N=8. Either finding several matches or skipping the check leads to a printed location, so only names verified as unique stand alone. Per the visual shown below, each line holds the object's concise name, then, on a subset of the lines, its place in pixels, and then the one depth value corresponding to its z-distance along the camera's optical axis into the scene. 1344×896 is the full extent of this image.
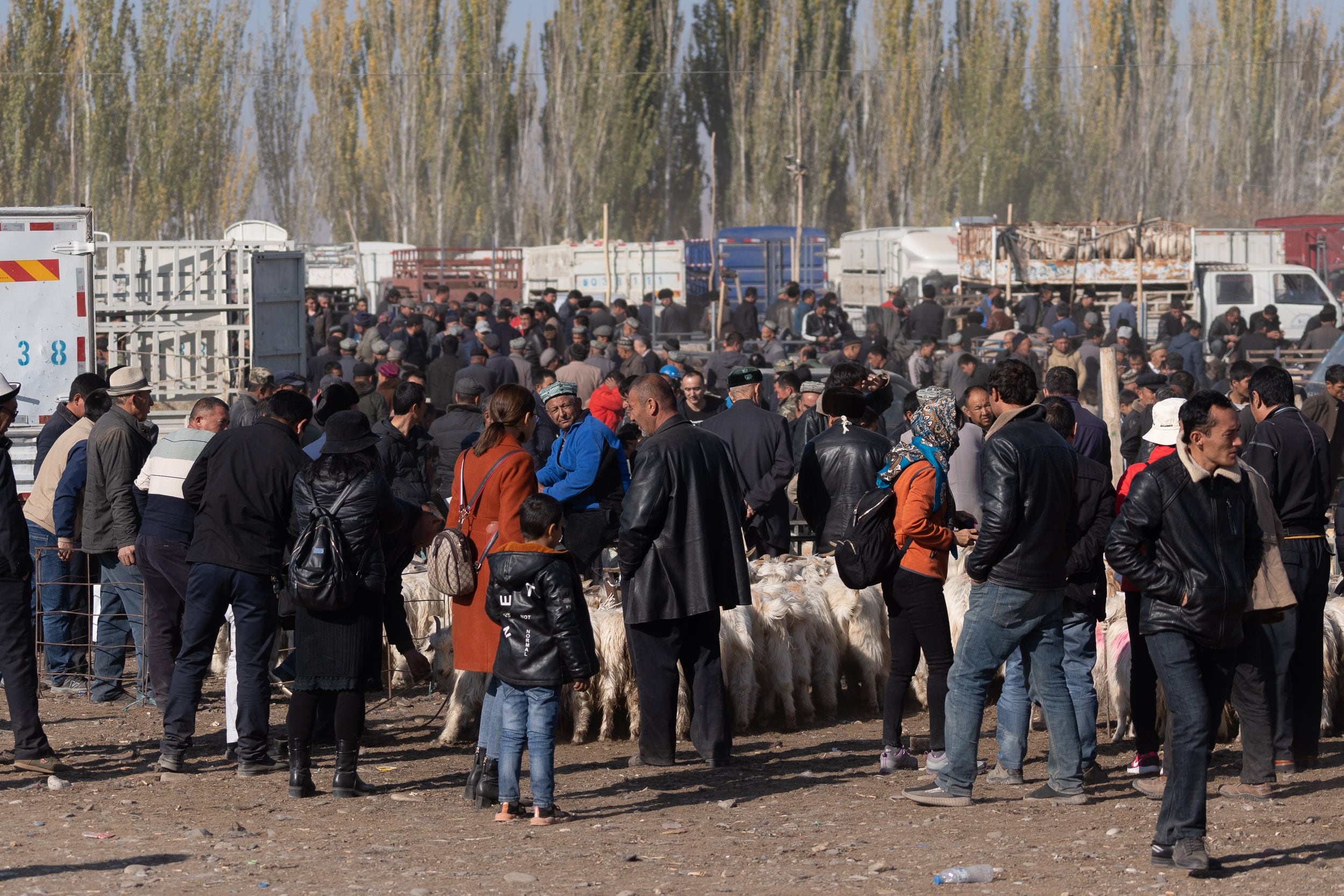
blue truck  71.44
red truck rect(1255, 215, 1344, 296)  68.56
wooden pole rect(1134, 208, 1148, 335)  53.87
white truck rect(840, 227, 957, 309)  65.12
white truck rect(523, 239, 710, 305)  69.12
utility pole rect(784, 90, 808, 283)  64.44
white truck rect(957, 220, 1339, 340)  54.19
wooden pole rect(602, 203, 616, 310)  60.72
